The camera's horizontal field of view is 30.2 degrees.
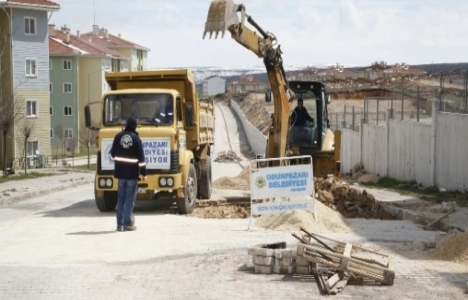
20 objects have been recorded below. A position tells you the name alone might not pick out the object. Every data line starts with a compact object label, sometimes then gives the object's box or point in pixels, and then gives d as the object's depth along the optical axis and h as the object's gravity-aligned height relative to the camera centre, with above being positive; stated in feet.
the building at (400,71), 401.62 +20.55
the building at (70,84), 266.77 +8.91
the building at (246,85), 540.11 +17.12
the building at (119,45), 354.74 +27.96
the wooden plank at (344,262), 35.53 -6.17
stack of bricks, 37.01 -6.48
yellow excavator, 64.44 +0.96
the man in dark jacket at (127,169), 51.70 -3.46
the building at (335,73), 423.39 +20.64
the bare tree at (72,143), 252.21 -9.48
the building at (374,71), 444.96 +22.22
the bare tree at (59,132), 262.47 -6.18
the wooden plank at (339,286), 33.68 -6.91
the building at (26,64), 182.60 +10.19
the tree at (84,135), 226.07 -6.67
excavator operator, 80.07 -0.41
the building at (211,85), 635.66 +19.76
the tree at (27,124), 181.35 -2.81
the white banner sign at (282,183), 52.90 -4.36
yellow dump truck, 61.67 -1.22
